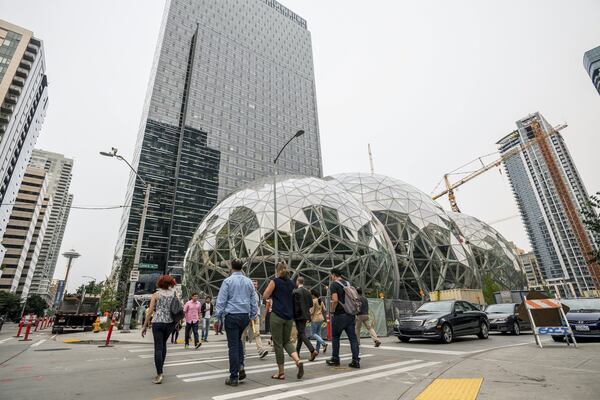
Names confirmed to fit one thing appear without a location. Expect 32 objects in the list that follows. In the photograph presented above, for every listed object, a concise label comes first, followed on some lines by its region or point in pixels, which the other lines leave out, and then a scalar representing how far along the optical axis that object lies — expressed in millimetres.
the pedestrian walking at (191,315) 10607
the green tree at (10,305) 46656
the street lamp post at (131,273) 15336
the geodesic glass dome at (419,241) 28969
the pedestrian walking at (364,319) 8773
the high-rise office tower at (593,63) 81625
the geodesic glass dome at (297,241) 20641
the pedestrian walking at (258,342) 7493
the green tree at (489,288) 33691
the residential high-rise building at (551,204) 97438
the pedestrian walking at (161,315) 4820
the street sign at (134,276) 15258
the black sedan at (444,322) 9789
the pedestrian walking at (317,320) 8308
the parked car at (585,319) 9461
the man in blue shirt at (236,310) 4605
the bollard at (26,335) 13761
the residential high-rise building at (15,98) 56600
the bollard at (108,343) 10797
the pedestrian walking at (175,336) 12156
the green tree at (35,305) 75494
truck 19953
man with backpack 6090
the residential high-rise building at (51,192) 145000
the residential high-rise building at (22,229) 76419
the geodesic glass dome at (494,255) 40625
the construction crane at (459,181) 90000
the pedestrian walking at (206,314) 12516
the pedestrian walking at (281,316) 4859
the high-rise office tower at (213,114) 67688
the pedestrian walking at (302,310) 5738
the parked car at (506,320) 13523
